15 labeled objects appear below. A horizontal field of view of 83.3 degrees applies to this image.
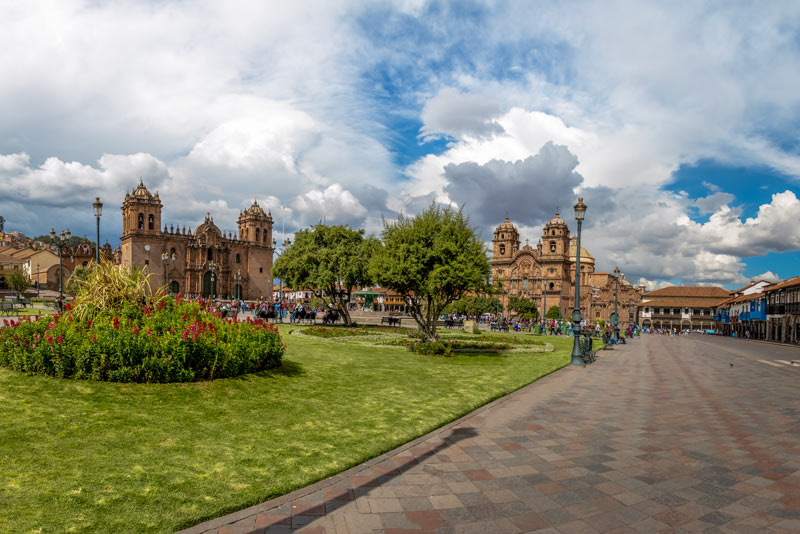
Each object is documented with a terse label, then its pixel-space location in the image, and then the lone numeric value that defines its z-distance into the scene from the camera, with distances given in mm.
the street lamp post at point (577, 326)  16766
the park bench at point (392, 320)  36047
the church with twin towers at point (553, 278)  90375
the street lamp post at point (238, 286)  79500
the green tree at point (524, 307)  82206
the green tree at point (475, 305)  67069
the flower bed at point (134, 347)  7535
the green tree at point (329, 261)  27484
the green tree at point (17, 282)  59850
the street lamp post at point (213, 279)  78938
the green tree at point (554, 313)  87000
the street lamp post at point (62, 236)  30164
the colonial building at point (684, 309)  91688
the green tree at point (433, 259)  16281
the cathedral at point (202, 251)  75562
